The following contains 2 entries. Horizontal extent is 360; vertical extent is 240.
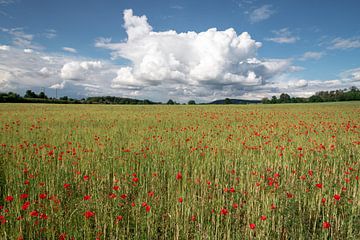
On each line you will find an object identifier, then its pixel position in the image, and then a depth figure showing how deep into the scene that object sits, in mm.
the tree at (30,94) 95938
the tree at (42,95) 97062
